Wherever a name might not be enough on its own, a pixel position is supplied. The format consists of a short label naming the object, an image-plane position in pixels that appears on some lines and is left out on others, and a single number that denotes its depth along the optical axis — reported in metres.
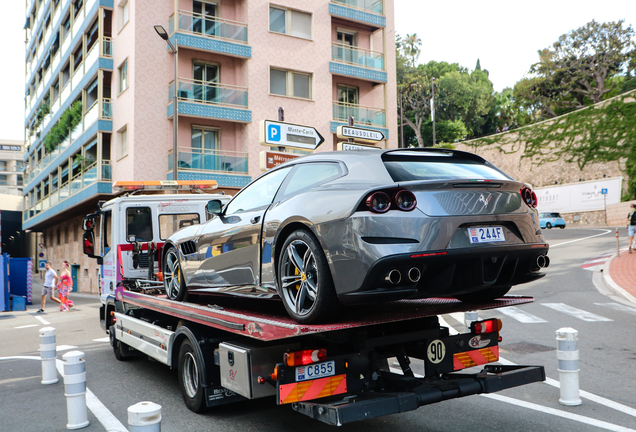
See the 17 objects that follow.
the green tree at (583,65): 48.66
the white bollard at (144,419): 3.26
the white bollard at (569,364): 5.21
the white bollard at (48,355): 6.91
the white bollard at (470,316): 6.20
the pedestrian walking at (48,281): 19.78
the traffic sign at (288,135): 10.20
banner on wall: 38.84
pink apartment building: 22.66
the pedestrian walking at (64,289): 18.50
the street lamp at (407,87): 58.11
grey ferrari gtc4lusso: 3.66
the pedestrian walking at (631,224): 18.97
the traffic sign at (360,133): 10.75
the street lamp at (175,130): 18.25
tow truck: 3.85
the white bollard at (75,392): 5.04
